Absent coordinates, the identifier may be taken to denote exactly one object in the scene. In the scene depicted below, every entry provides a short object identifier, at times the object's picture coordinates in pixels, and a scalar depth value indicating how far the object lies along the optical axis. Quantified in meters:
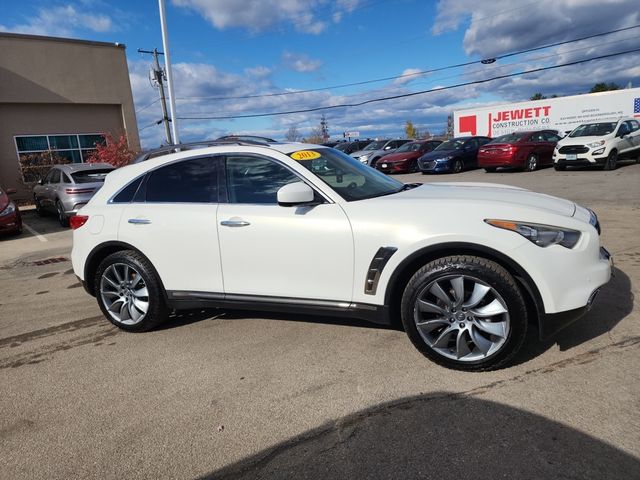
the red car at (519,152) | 16.44
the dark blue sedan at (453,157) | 18.70
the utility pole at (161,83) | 24.49
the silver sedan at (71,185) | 10.77
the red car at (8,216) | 10.24
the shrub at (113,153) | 19.92
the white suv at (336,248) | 2.98
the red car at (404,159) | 20.58
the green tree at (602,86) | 63.82
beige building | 18.75
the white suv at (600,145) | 14.85
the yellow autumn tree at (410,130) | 100.94
